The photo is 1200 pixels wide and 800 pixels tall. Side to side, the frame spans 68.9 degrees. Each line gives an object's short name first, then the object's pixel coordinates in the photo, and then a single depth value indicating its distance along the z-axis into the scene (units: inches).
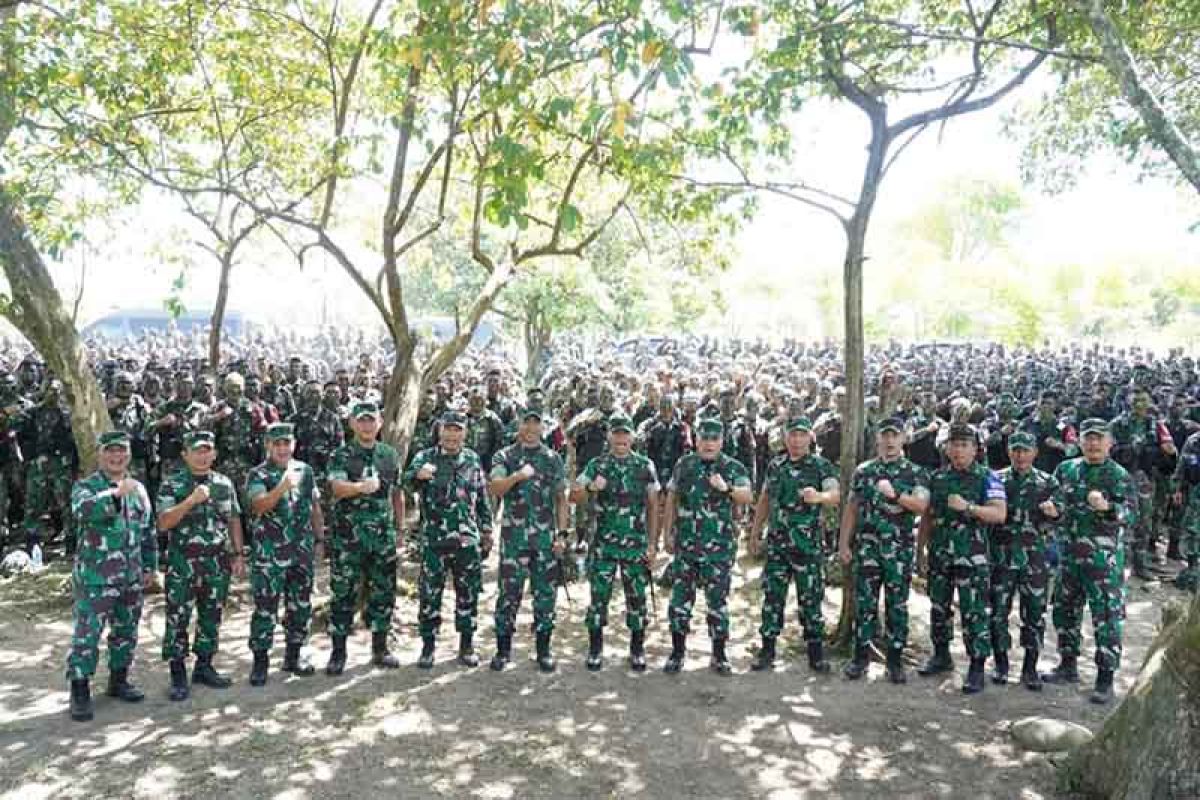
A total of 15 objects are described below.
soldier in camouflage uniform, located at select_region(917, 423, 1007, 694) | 238.5
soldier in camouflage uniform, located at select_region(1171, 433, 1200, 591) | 349.4
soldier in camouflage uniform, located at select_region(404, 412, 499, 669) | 250.8
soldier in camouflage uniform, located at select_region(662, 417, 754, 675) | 250.2
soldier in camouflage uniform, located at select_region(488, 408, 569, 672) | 252.8
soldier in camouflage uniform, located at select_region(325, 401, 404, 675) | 246.7
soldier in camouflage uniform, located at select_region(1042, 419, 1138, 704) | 233.1
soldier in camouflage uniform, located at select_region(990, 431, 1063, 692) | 240.8
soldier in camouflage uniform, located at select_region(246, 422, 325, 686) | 235.8
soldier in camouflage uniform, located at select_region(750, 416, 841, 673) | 250.5
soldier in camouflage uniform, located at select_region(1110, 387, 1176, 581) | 370.3
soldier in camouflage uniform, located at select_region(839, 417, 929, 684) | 240.4
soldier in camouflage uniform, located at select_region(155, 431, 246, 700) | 223.8
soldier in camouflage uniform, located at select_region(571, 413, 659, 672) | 253.0
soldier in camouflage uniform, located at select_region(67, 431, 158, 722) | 212.4
